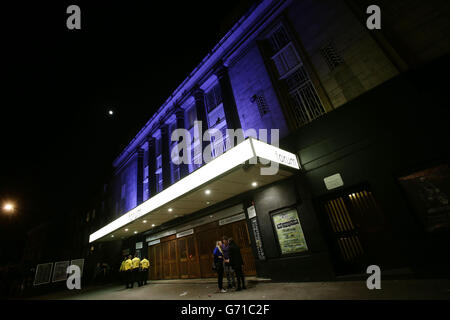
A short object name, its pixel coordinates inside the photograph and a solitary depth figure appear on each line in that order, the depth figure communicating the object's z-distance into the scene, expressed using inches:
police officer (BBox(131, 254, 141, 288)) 534.5
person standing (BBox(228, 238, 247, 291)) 302.2
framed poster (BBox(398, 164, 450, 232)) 209.2
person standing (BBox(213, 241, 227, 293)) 316.8
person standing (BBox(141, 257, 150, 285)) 548.8
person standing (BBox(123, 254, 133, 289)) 534.6
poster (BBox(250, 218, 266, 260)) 361.5
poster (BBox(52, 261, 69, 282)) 729.8
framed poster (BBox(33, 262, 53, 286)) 683.4
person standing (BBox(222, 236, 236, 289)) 320.8
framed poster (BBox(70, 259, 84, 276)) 783.4
